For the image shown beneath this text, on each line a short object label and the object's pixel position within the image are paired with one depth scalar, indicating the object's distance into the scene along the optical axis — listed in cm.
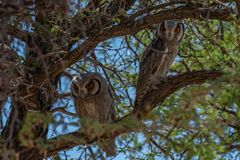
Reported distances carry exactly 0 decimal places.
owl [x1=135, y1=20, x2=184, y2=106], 1071
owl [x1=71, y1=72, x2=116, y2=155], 1046
